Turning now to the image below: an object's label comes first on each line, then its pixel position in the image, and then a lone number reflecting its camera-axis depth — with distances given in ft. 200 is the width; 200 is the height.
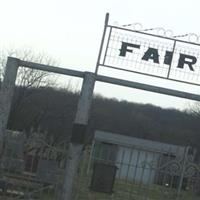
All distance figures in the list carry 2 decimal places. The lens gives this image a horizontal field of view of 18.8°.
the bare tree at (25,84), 165.78
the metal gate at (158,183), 33.19
